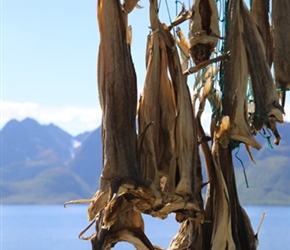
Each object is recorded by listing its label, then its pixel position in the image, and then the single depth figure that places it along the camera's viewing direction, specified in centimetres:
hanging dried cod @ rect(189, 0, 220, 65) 485
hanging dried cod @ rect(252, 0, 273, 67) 541
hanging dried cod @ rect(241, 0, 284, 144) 495
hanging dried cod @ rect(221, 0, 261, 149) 489
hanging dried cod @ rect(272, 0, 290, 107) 533
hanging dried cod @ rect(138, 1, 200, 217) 459
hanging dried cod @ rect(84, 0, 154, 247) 433
